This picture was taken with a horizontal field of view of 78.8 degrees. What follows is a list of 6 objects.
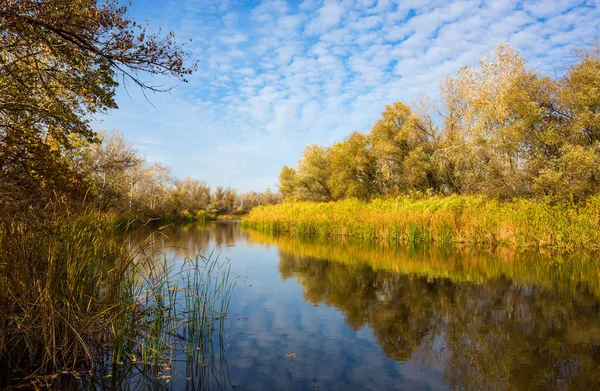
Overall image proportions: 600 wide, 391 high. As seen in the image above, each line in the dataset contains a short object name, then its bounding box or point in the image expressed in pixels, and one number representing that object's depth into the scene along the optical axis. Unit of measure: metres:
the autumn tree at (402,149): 28.38
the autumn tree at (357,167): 34.16
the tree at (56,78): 4.62
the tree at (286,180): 55.15
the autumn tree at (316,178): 42.41
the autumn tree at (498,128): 17.53
